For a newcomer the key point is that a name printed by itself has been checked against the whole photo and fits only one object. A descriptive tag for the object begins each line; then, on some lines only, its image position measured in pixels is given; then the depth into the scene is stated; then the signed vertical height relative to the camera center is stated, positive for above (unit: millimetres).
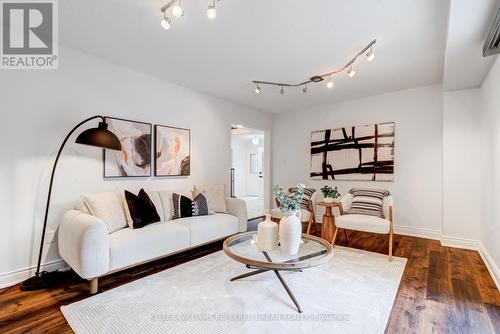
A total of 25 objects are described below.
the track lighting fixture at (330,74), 2731 +1354
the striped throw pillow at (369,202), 3637 -524
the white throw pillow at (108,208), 2582 -444
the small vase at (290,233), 2193 -594
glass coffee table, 1889 -752
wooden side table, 3795 -892
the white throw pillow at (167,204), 3275 -497
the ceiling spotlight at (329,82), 3525 +1332
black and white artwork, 4383 +298
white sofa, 2168 -762
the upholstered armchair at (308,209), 4202 -727
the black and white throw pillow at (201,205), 3486 -544
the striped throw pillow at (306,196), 4340 -507
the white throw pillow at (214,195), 3723 -434
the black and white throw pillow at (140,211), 2779 -512
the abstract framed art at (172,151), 3654 +267
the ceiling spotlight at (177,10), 1916 +1250
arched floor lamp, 2319 +220
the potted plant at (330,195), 3857 -429
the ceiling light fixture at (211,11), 1884 +1219
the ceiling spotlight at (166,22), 2090 +1258
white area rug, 1761 -1141
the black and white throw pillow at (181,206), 3371 -539
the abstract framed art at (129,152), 3129 +214
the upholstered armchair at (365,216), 3143 -688
